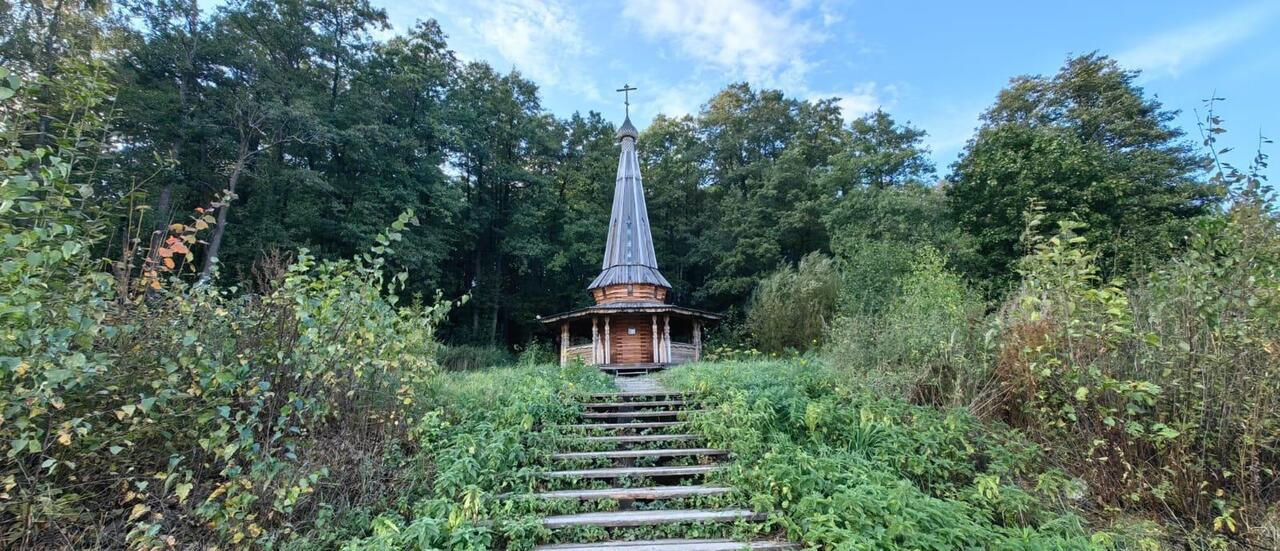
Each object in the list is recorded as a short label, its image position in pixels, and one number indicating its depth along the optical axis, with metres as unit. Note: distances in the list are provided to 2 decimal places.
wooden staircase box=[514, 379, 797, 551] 3.91
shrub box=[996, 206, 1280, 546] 3.64
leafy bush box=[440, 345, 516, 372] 16.72
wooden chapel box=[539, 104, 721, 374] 16.28
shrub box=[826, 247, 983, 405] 5.38
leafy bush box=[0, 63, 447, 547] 2.56
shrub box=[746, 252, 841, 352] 14.73
